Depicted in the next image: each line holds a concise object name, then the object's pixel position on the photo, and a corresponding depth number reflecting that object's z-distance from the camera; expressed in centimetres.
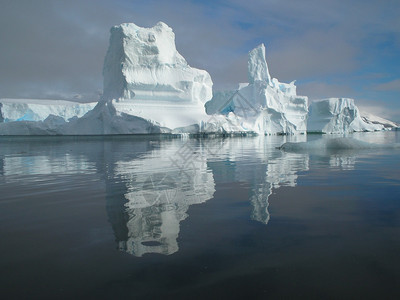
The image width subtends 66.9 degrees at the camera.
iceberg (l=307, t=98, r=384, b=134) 4828
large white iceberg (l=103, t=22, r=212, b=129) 3100
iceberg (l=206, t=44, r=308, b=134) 3997
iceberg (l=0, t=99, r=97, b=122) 4056
